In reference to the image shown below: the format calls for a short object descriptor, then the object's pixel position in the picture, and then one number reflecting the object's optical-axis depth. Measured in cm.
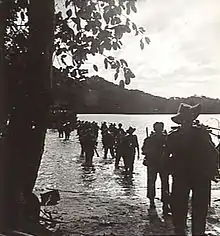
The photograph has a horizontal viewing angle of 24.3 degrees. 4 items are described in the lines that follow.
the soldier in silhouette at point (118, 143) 807
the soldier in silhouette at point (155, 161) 342
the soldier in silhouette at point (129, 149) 816
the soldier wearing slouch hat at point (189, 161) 266
